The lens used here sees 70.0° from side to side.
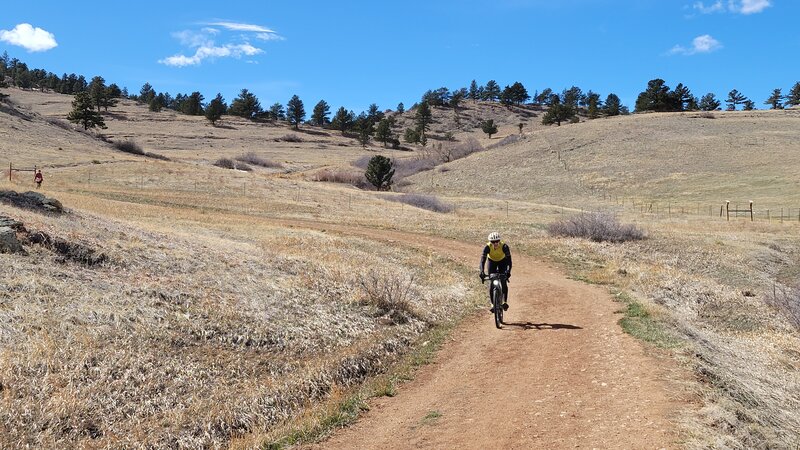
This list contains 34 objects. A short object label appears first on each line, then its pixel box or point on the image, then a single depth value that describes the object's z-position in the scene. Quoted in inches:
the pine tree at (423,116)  5300.2
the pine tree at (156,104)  5465.1
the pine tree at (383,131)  4849.2
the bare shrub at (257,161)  3408.0
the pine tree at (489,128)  4889.3
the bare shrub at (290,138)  4790.6
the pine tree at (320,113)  6072.8
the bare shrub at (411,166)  3619.6
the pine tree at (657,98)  5231.3
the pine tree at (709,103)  6063.0
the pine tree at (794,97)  6151.6
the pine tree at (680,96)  5260.8
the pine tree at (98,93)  4842.5
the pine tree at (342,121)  5718.5
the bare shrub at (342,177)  2947.8
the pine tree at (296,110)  5762.8
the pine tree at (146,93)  7147.6
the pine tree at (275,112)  6264.8
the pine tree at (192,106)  5728.3
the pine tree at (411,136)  5044.3
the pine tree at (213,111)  4965.6
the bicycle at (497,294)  543.2
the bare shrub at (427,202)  1937.7
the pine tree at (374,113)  6025.1
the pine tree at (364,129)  4943.4
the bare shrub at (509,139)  3988.7
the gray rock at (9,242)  469.7
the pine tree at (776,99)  6406.0
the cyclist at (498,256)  555.8
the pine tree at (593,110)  5118.1
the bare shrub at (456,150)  3932.1
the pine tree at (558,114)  4938.5
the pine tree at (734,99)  6565.0
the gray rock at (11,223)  497.2
